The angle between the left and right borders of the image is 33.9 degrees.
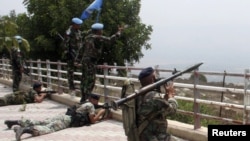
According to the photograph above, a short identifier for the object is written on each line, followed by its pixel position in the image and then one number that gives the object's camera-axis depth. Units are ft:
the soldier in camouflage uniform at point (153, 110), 13.33
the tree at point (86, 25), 68.85
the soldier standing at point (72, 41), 33.78
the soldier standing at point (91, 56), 29.94
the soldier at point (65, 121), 25.93
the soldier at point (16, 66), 45.73
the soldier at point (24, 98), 39.96
